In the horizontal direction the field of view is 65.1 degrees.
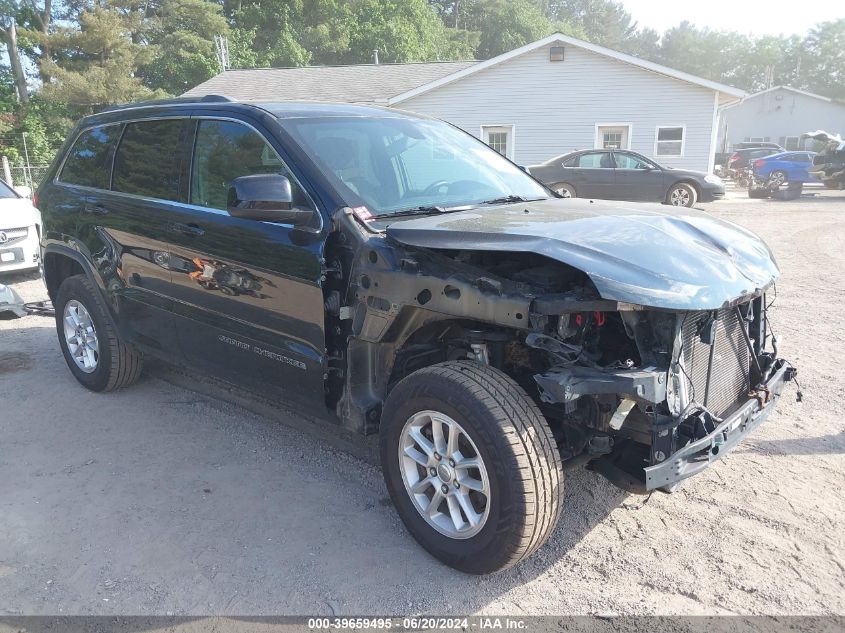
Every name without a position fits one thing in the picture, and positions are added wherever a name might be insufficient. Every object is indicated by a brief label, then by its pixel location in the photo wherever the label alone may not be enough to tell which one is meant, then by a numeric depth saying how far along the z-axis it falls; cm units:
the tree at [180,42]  3716
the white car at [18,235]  867
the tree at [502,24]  6438
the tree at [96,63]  3030
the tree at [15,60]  3306
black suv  263
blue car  2189
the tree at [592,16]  9519
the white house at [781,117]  4703
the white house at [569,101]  2116
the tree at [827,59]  7344
